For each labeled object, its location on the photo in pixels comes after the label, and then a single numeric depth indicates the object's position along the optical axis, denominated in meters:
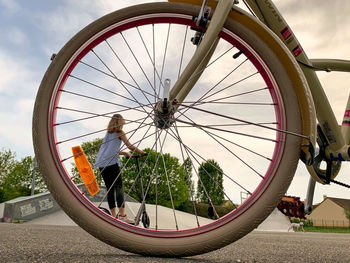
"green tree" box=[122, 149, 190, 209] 23.48
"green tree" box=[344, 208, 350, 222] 43.25
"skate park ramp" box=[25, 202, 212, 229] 11.02
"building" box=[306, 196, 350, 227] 42.56
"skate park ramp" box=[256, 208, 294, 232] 19.91
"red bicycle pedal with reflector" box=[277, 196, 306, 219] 1.93
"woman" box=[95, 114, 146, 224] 3.11
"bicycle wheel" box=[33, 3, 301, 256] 1.57
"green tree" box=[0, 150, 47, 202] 28.27
